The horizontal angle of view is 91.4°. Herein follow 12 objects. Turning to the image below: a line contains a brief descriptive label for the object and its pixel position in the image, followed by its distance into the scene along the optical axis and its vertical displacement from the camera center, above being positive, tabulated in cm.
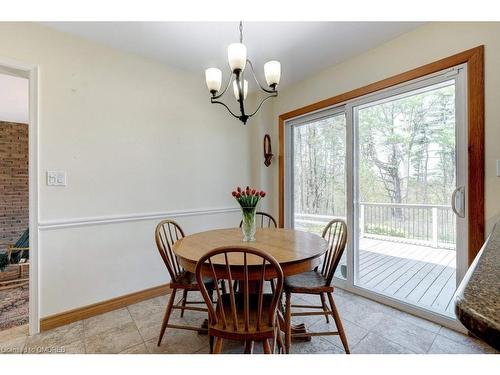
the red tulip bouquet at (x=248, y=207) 165 -13
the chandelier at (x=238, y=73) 150 +78
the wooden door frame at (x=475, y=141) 171 +34
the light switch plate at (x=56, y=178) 195 +8
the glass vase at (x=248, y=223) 169 -25
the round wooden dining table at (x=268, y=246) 132 -38
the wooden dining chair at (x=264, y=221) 332 -45
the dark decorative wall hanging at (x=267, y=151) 328 +50
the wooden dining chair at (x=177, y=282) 166 -65
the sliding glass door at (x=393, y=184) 202 +4
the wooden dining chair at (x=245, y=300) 117 -55
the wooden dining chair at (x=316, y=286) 155 -65
